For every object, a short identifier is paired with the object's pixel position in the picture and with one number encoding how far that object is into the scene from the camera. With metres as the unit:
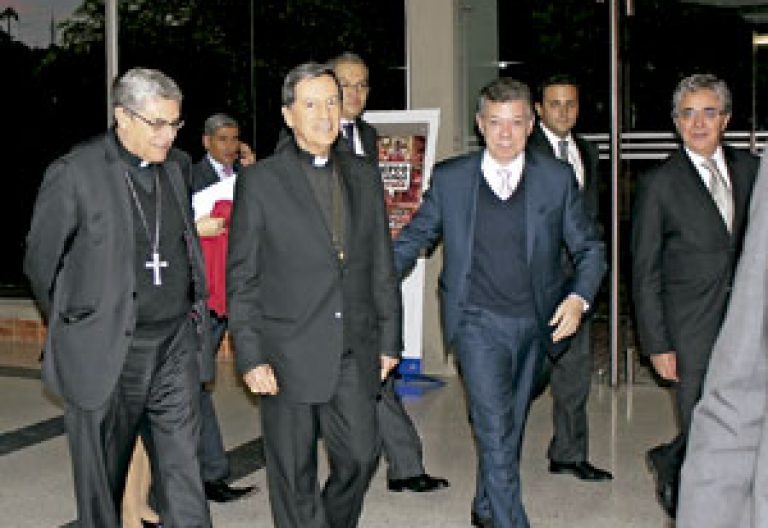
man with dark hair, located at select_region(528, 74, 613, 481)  5.91
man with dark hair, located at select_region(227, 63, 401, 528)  4.01
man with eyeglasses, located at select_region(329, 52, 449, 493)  5.62
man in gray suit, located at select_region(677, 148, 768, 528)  1.57
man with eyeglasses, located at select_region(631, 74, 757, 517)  4.63
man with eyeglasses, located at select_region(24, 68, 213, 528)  4.02
